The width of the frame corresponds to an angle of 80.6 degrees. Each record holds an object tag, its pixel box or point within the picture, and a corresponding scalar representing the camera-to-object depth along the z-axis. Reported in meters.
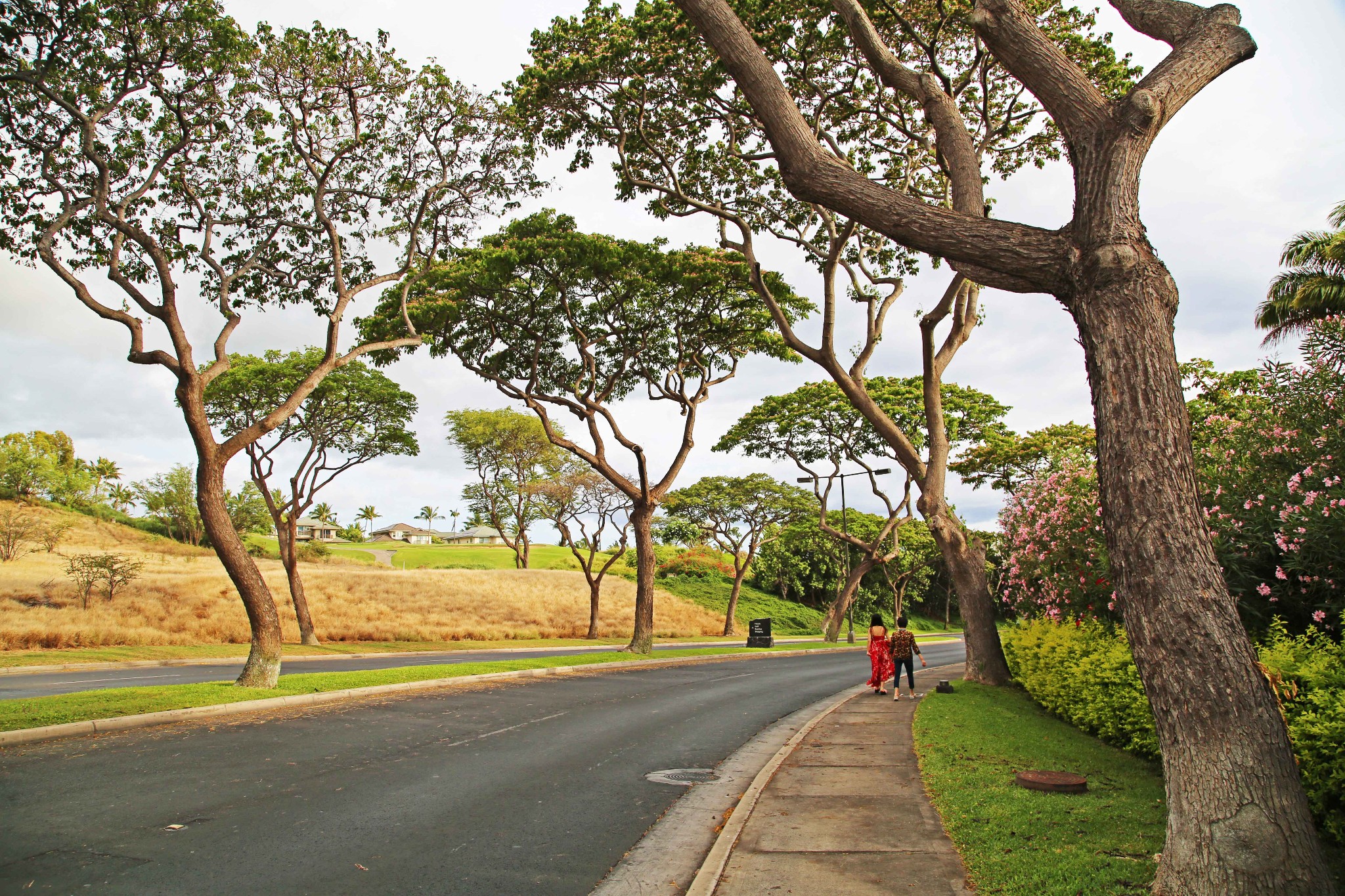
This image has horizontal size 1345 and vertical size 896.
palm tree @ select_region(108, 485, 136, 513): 81.44
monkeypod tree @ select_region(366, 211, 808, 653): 21.56
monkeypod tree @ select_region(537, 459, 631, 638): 42.78
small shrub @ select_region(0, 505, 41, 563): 38.28
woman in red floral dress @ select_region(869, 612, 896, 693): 15.91
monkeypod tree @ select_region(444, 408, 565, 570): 46.12
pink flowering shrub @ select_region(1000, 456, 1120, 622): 10.20
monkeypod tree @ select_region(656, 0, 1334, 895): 4.25
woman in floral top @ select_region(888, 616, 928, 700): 15.32
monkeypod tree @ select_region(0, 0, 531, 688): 13.85
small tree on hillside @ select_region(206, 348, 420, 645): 27.34
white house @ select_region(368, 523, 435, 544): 156.86
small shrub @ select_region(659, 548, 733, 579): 60.22
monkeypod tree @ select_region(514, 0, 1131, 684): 14.27
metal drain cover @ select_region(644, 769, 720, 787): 8.34
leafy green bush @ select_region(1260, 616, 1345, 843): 4.89
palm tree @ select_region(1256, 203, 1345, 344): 23.83
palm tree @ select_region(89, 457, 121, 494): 84.28
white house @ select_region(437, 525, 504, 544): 143.25
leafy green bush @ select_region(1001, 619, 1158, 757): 8.10
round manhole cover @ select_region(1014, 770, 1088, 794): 6.83
